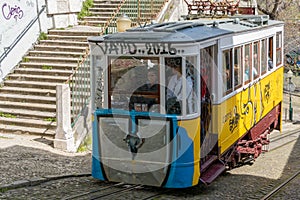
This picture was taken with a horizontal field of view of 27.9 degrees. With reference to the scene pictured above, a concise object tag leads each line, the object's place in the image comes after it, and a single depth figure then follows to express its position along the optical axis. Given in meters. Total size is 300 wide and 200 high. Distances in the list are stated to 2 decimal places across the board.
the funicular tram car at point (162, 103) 9.35
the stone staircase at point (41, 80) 14.85
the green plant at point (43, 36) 18.16
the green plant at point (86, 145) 13.80
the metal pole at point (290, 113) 32.26
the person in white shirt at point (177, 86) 9.33
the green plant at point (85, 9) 20.05
